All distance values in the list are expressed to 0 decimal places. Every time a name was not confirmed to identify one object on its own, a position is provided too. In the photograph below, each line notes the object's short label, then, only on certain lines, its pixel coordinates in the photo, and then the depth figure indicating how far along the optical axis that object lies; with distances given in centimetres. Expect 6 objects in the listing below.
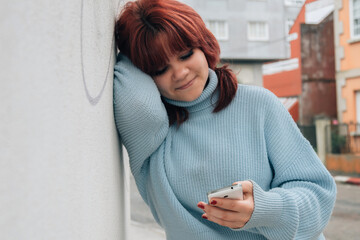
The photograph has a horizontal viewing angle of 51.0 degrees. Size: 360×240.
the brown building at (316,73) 1369
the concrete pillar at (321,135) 1119
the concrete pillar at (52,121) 55
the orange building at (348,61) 1127
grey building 1950
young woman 140
